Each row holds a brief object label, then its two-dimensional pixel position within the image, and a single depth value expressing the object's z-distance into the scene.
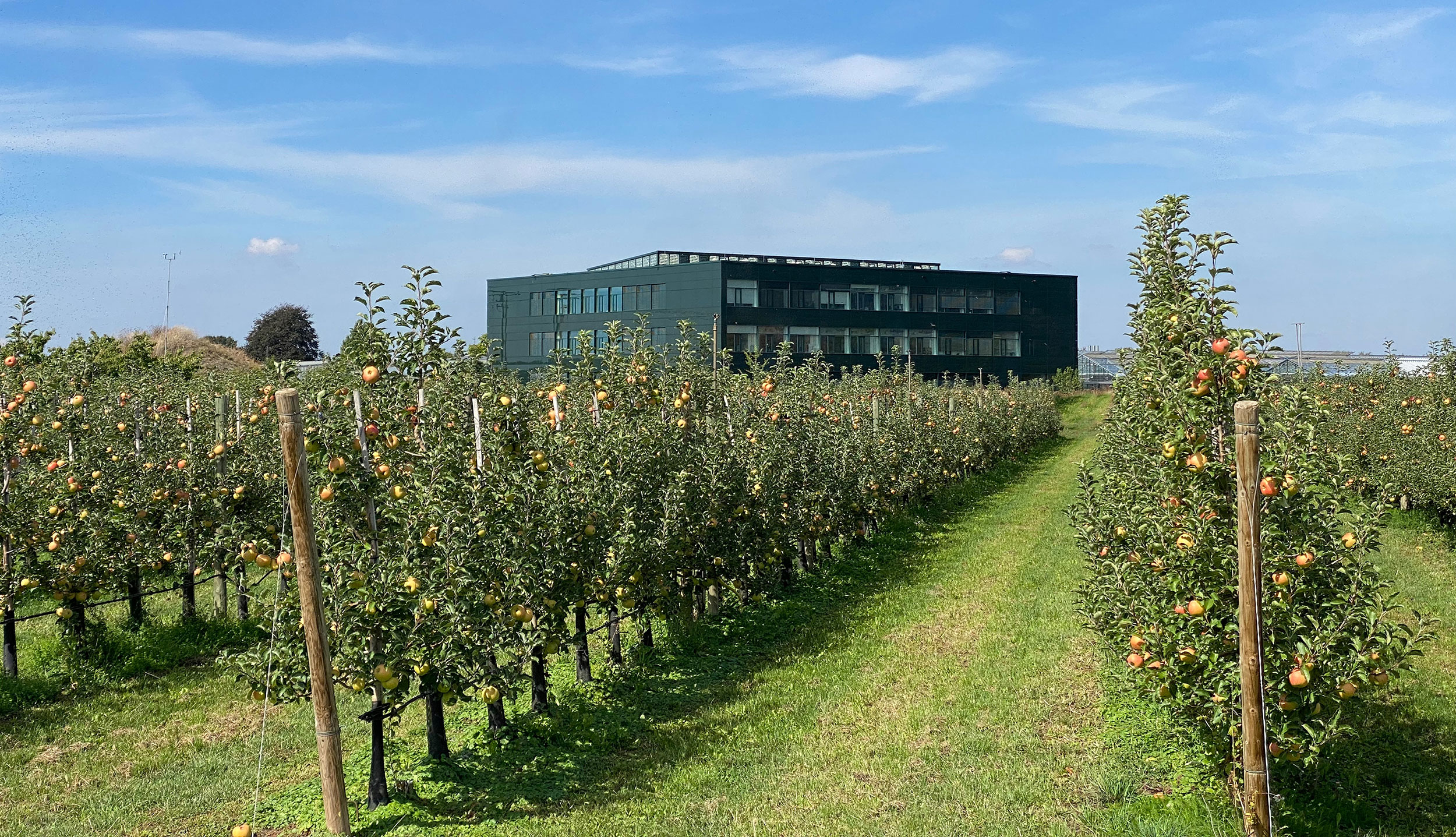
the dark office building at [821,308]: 64.88
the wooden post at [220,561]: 13.38
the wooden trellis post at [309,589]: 6.05
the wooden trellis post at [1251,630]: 5.20
